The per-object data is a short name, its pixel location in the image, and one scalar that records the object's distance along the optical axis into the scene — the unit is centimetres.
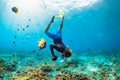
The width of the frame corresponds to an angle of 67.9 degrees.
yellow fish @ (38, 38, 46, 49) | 299
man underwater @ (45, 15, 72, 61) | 271
